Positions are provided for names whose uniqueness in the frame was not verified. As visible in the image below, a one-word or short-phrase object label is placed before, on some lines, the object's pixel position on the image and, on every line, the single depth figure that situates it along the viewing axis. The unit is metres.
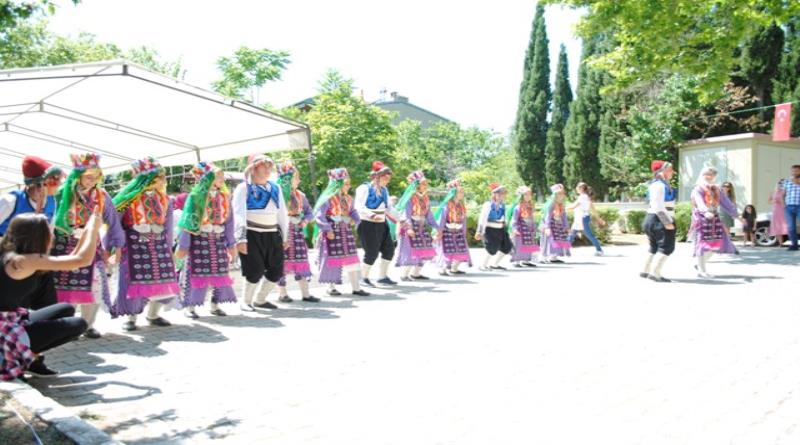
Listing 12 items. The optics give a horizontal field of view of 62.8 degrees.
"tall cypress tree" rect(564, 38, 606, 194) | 31.80
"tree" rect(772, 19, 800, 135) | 24.53
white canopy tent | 7.05
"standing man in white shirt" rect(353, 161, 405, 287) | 9.82
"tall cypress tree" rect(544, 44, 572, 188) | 34.59
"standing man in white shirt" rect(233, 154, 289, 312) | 7.63
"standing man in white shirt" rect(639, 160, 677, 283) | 9.84
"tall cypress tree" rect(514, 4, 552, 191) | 36.28
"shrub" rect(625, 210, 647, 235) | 22.32
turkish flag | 19.66
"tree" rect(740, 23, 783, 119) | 24.86
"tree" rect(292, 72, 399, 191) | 25.58
